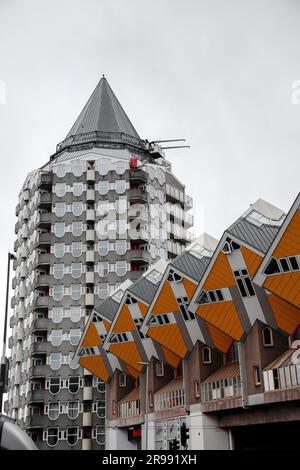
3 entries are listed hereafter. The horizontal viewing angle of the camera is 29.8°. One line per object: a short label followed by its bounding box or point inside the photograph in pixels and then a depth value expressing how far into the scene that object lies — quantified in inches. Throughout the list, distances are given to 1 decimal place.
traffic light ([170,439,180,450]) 1199.6
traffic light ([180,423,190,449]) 1216.0
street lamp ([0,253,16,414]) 829.8
